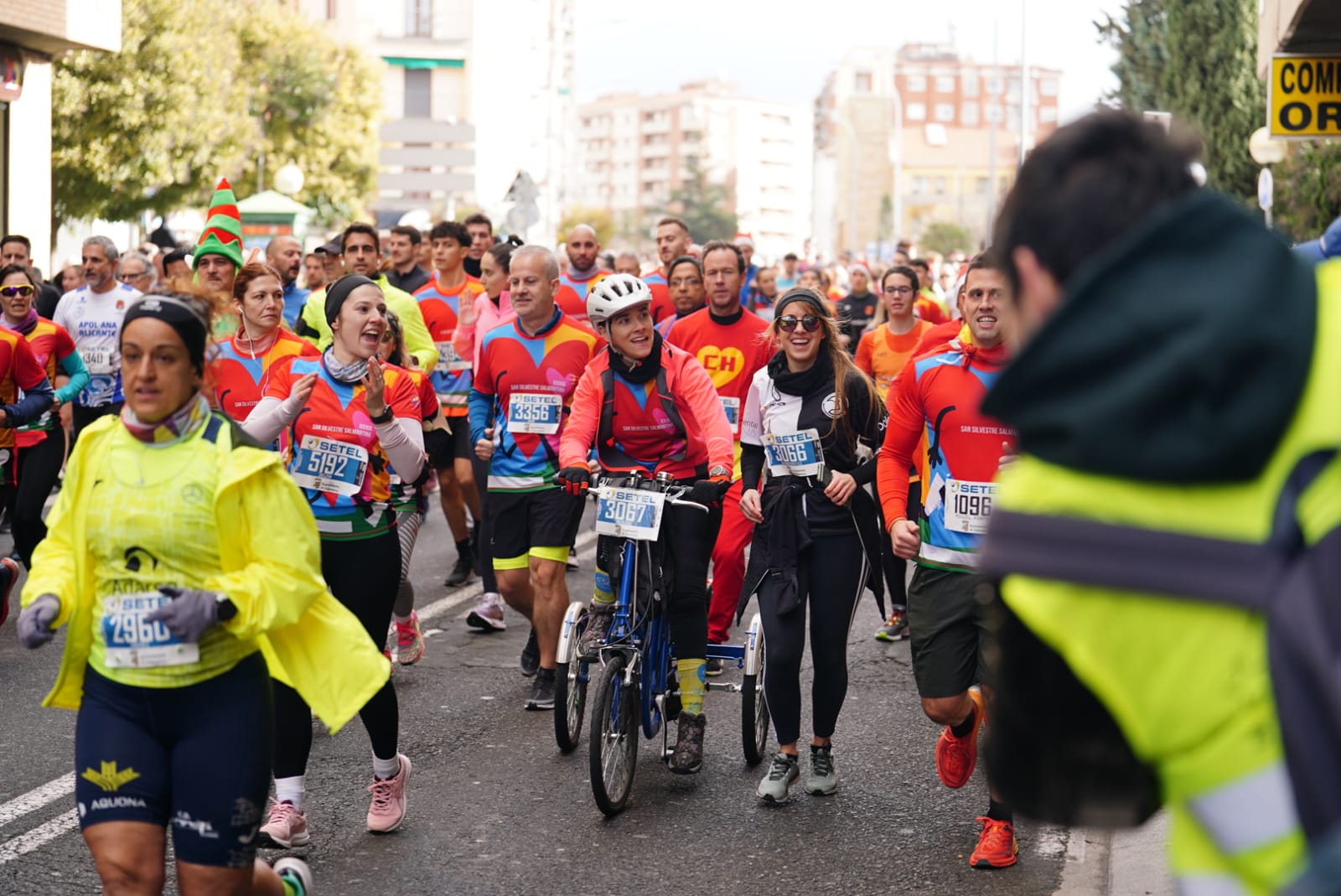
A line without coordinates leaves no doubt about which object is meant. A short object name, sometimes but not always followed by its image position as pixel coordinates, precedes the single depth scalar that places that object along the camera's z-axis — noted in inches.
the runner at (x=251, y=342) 290.5
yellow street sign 496.4
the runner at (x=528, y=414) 327.0
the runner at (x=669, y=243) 537.0
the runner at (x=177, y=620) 153.1
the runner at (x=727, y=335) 378.9
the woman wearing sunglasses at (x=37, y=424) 384.5
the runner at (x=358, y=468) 233.6
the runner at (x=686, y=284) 454.9
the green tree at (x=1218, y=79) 1072.8
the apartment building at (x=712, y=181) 7564.0
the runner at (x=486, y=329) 395.9
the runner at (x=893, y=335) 459.2
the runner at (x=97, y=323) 485.7
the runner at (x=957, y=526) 229.8
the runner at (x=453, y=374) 448.1
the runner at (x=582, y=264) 523.8
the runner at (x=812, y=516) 262.8
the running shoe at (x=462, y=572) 457.7
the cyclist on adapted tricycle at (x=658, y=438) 274.1
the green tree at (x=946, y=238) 5270.7
